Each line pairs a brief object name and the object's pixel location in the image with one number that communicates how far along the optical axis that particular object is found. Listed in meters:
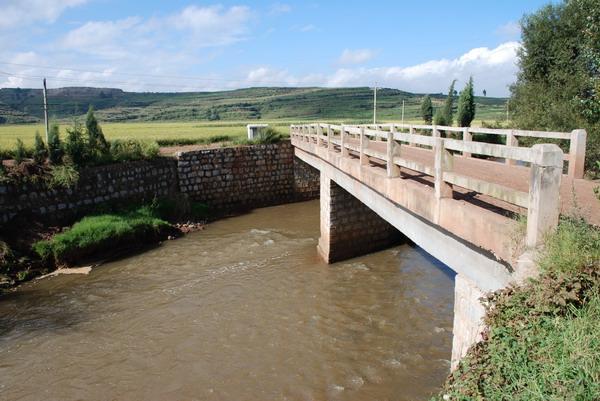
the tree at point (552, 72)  16.62
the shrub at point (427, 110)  50.00
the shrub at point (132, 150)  19.41
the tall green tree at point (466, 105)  40.75
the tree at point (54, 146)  16.71
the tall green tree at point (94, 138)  18.41
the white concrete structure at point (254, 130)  25.52
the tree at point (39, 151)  16.50
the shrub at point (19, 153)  15.94
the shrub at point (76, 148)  17.22
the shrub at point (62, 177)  16.02
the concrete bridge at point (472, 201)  4.08
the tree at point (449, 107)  43.20
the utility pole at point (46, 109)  18.02
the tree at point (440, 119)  36.43
